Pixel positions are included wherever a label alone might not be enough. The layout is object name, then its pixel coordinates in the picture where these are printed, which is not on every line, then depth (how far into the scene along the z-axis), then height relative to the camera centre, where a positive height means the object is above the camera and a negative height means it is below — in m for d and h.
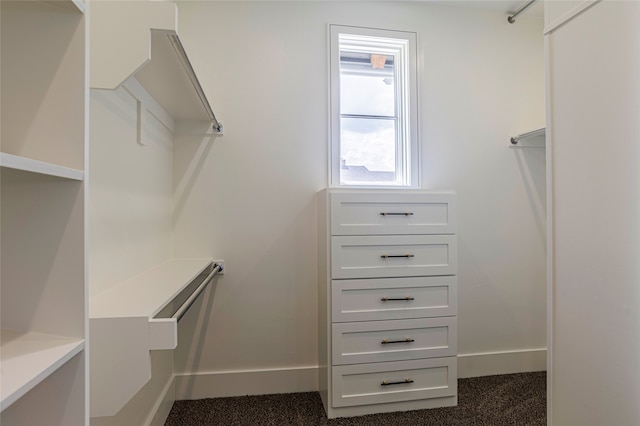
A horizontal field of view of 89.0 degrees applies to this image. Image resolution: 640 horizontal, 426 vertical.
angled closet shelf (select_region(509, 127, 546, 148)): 2.27 +0.51
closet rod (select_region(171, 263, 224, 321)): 1.00 -0.31
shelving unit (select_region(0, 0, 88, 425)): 0.57 +0.03
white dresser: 1.72 -0.47
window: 2.19 +0.72
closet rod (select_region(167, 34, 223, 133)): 0.99 +0.53
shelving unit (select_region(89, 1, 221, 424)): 0.85 +0.08
